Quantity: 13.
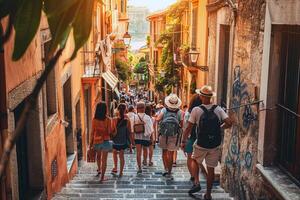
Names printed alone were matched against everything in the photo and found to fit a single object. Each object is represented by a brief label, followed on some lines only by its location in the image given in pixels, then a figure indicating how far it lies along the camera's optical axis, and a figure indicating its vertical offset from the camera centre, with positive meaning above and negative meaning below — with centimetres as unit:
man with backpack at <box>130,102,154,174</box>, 920 -173
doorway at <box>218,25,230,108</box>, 987 -41
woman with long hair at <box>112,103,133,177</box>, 872 -177
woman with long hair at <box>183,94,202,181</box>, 809 -175
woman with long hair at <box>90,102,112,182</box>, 830 -172
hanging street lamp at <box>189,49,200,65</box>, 1541 -44
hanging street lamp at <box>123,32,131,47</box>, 2511 +24
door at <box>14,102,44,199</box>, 600 -161
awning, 1883 -156
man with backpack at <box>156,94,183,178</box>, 850 -160
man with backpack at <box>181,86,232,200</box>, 638 -121
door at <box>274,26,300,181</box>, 497 -66
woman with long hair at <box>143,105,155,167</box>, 1001 -237
